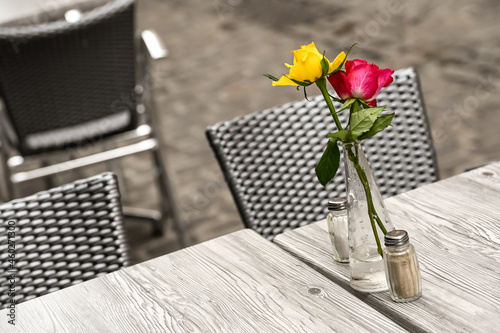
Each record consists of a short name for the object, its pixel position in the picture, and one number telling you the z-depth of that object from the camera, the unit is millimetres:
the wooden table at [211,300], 1805
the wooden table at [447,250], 1755
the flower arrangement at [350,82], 1747
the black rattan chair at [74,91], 3293
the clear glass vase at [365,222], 1797
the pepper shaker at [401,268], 1765
